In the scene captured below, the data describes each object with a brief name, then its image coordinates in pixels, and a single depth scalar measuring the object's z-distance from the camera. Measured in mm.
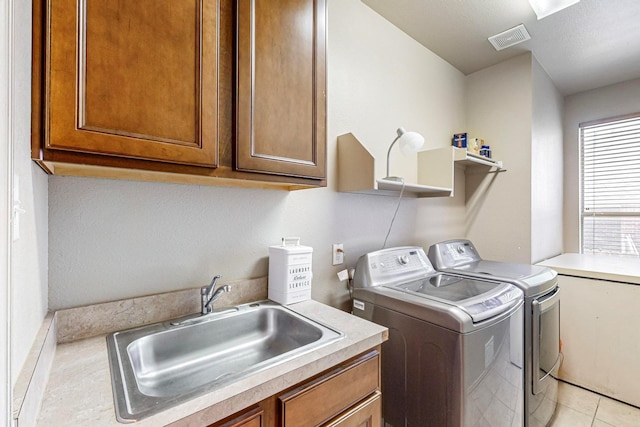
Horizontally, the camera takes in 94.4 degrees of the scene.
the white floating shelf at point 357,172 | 1584
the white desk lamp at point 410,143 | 1681
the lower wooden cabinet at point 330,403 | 779
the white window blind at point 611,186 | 2863
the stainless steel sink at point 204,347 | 794
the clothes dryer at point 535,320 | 1601
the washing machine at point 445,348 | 1219
